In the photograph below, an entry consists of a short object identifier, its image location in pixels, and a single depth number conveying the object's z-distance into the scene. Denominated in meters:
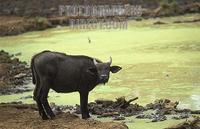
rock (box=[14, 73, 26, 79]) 30.07
